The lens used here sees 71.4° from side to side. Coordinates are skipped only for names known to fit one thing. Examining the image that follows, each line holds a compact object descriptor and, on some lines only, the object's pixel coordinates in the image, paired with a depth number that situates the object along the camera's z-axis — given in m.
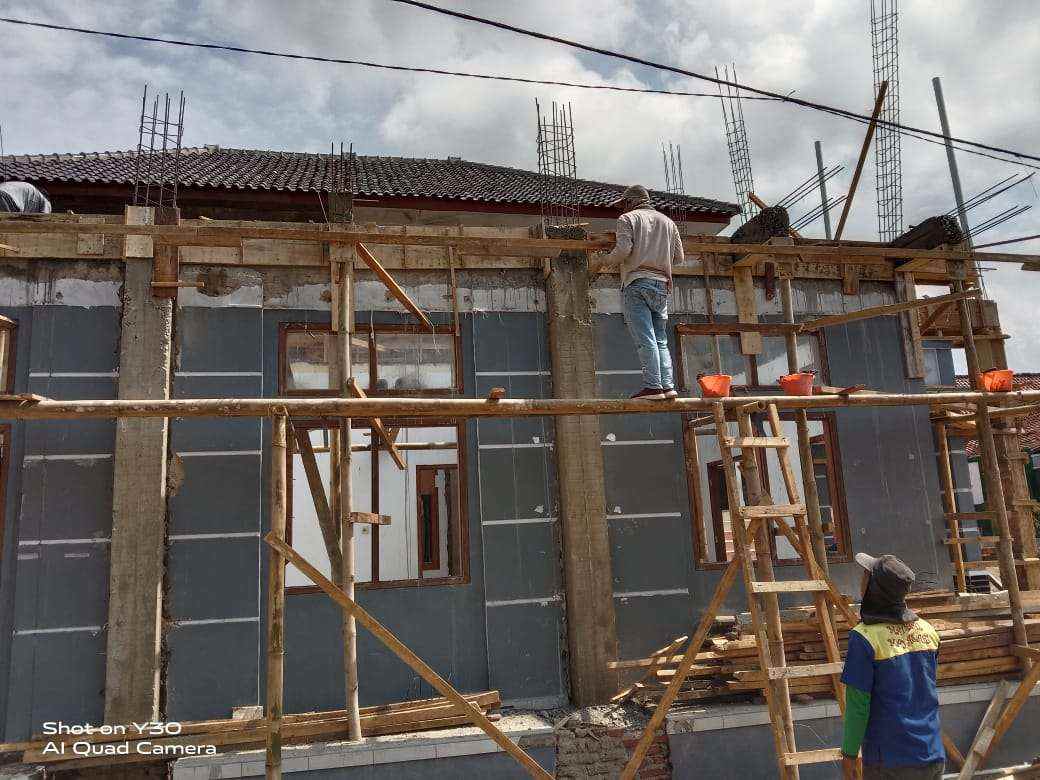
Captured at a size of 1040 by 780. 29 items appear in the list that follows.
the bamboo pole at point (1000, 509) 7.49
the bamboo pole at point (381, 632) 5.05
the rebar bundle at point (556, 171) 9.40
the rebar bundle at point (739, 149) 11.49
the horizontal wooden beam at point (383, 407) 5.28
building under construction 6.50
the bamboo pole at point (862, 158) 8.93
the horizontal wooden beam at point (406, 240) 6.37
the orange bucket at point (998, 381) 7.24
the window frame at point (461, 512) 7.51
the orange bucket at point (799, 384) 6.81
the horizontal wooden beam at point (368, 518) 6.39
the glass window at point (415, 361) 8.05
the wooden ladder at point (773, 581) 5.48
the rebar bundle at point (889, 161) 11.54
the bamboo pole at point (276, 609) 4.91
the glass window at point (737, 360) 8.88
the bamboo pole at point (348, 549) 6.14
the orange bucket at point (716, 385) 6.45
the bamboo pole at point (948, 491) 9.72
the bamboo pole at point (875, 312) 8.19
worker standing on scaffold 6.34
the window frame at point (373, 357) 7.79
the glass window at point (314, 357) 7.93
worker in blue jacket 3.86
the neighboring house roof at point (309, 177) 9.08
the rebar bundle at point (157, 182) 8.08
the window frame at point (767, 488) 8.17
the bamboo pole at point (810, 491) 7.41
